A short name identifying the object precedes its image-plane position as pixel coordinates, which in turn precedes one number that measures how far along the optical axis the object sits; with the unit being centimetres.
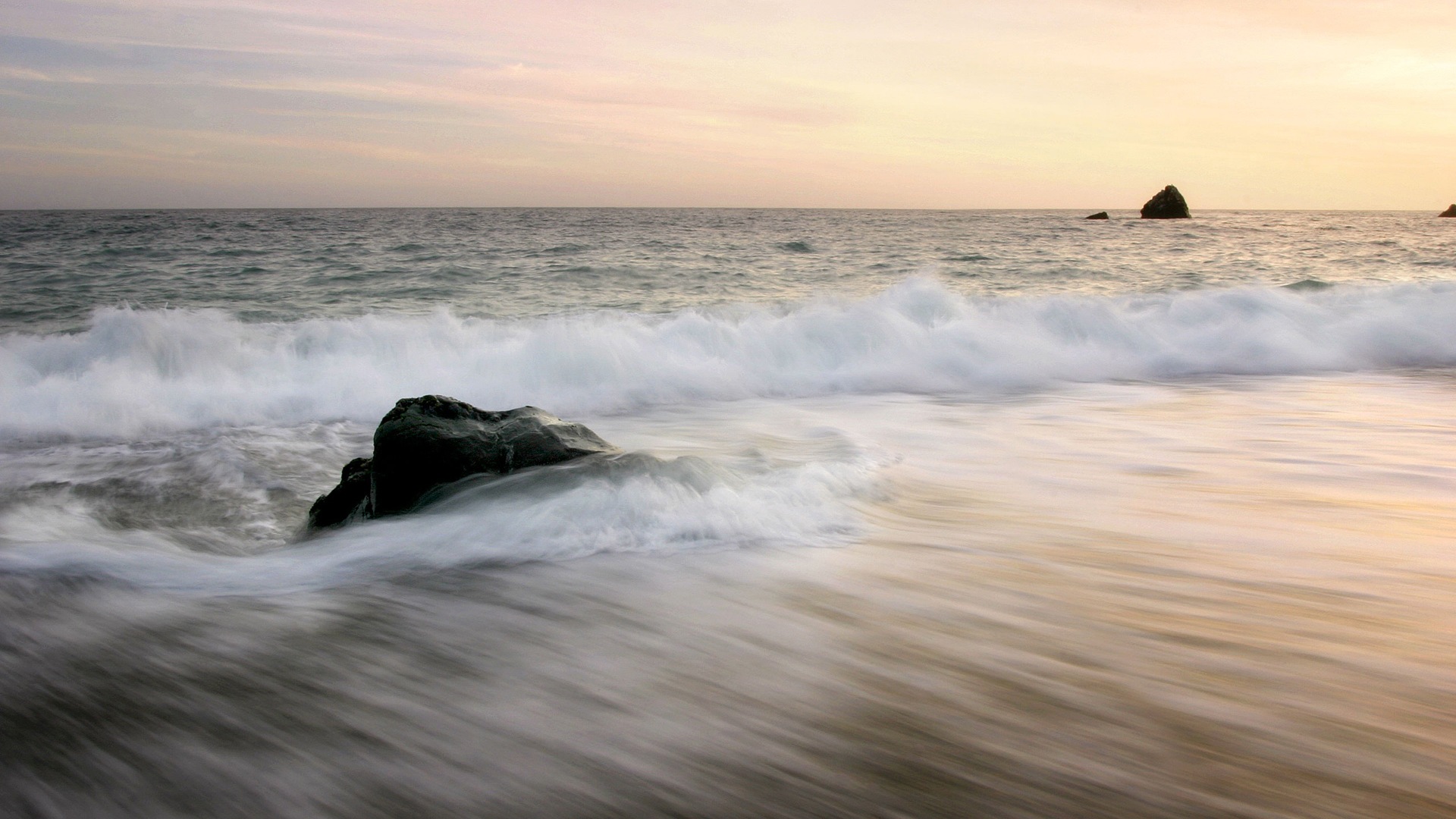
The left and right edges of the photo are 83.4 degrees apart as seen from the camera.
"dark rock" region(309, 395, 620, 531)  370
